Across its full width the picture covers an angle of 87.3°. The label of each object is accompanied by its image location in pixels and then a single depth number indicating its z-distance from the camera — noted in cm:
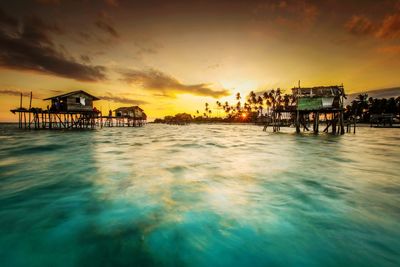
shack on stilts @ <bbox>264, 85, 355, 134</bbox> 2816
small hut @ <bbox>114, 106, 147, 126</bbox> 6694
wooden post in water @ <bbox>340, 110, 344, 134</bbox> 2963
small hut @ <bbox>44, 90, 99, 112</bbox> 3812
